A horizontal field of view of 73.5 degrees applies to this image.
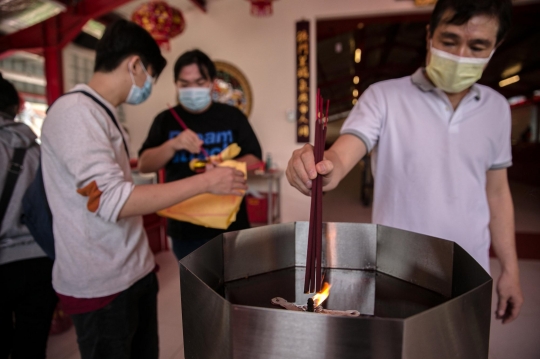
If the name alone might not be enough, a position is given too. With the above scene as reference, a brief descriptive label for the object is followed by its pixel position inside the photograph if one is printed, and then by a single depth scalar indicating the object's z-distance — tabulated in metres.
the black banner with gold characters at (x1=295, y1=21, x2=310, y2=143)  4.22
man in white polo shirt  1.00
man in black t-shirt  1.54
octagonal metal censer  0.40
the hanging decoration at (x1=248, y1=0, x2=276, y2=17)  3.47
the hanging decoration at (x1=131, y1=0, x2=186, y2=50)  3.51
